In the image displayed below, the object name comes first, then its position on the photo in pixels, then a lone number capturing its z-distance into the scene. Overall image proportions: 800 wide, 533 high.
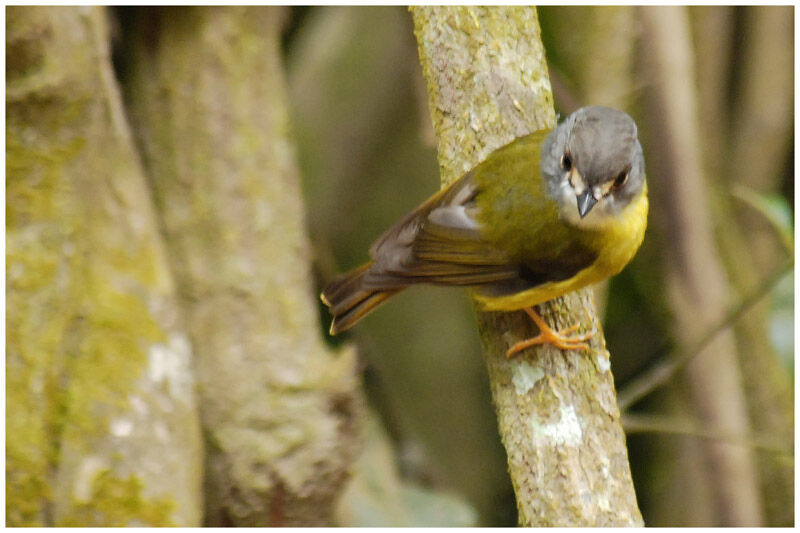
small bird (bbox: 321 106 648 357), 4.21
